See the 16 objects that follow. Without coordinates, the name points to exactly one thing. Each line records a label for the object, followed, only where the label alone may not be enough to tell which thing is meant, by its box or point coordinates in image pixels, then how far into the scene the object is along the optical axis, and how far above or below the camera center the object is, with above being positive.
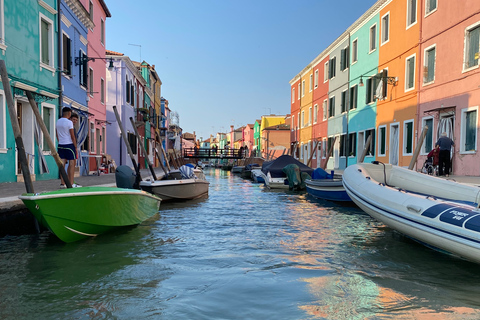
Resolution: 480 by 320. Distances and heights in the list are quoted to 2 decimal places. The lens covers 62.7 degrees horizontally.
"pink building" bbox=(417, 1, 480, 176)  11.84 +2.36
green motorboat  4.78 -0.83
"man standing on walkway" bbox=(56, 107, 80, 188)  6.98 +0.13
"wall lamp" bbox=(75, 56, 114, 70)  13.70 +3.13
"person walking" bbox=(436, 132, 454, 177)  11.58 +0.01
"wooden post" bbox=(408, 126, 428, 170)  9.90 +0.03
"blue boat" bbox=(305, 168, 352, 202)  11.13 -1.14
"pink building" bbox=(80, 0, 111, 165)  16.11 +3.01
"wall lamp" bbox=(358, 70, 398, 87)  16.69 +3.12
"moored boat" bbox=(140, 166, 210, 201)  10.05 -1.02
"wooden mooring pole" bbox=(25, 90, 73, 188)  5.89 +0.06
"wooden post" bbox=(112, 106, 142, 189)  10.00 -0.76
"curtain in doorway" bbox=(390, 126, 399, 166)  16.22 +0.13
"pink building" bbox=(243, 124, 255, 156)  73.82 +2.39
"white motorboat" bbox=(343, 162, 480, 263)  4.27 -0.72
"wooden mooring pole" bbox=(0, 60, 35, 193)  5.57 +0.34
